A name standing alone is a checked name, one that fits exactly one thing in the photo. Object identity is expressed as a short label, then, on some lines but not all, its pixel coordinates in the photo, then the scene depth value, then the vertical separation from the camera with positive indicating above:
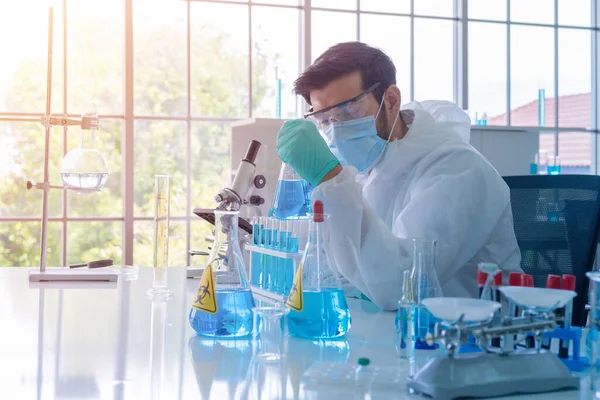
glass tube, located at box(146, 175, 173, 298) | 1.71 -0.04
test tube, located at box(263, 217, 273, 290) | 1.35 -0.08
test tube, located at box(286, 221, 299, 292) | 1.27 -0.08
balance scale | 0.84 -0.16
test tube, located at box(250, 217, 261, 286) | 1.41 -0.09
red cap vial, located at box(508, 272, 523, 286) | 0.92 -0.08
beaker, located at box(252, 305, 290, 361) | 1.02 -0.17
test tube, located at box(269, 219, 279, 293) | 1.32 -0.09
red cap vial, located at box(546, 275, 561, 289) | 0.93 -0.08
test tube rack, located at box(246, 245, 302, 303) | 1.27 -0.11
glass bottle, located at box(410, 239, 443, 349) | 1.07 -0.10
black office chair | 1.83 -0.03
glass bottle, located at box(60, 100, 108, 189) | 1.99 +0.10
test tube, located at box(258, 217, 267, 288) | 1.38 -0.10
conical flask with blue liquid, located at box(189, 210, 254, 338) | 1.14 -0.12
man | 1.55 +0.08
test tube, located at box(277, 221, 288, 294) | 1.29 -0.09
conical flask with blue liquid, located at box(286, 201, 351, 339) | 1.15 -0.14
